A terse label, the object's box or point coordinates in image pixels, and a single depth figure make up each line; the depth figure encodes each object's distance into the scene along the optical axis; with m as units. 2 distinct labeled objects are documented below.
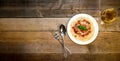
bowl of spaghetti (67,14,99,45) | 1.54
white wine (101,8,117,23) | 1.55
